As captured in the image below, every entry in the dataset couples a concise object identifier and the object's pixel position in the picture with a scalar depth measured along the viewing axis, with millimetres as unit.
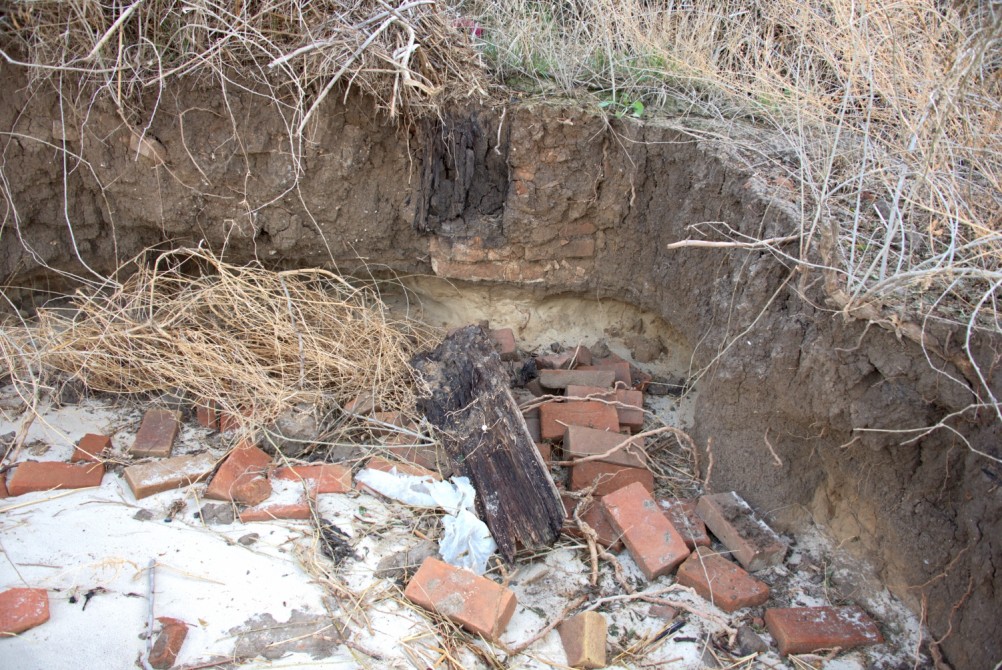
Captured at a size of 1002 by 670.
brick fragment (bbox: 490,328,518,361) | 3959
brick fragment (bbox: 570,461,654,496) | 3215
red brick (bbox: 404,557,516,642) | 2418
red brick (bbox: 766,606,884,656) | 2502
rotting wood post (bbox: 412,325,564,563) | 2820
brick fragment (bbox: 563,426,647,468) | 3280
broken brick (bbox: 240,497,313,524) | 2848
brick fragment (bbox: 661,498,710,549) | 2926
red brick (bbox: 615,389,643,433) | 3611
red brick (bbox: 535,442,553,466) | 3309
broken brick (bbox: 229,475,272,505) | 2910
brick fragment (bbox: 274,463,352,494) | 3041
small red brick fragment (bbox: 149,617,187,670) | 2205
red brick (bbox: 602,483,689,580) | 2797
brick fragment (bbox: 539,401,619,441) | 3480
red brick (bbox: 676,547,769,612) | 2676
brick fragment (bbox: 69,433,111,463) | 3072
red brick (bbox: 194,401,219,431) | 3385
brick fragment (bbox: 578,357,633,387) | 3912
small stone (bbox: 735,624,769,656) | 2523
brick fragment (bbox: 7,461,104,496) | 2859
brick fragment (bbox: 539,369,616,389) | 3764
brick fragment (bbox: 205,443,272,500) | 2910
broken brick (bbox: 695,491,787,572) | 2844
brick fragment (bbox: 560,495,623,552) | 2930
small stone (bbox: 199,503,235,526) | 2805
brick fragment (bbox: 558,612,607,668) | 2390
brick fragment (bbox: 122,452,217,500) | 2900
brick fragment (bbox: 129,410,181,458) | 3172
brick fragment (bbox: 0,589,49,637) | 2244
